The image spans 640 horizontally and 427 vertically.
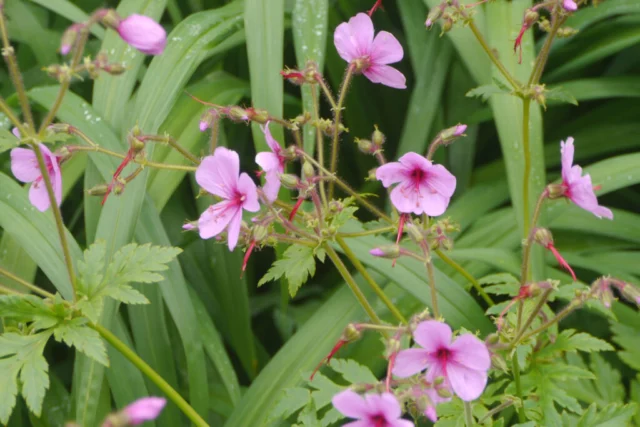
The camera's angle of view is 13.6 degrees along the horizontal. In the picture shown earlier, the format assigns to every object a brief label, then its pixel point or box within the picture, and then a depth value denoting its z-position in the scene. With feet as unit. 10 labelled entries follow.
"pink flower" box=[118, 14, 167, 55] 3.48
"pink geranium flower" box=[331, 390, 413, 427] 3.35
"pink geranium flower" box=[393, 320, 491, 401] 3.45
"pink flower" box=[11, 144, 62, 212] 3.73
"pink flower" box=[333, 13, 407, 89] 3.77
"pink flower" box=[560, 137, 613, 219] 3.59
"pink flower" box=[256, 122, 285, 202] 3.62
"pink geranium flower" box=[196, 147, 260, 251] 3.59
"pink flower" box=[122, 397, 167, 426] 2.93
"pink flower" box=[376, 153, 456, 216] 3.64
